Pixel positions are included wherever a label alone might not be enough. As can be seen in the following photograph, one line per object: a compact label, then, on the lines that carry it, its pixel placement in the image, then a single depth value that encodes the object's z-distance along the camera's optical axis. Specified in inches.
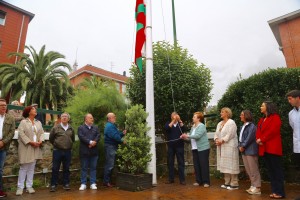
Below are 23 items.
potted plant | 213.0
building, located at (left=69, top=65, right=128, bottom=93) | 1424.7
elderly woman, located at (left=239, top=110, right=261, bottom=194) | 197.9
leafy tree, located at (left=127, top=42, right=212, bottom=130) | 273.7
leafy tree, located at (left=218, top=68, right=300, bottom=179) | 225.9
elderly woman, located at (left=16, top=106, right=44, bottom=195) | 203.2
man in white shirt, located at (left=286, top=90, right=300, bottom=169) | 175.3
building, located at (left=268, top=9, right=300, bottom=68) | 876.6
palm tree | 703.1
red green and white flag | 246.4
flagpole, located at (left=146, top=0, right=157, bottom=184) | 228.9
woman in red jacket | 181.6
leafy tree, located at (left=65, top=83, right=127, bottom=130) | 267.9
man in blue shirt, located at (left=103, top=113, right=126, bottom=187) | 234.7
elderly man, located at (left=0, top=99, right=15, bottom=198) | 188.7
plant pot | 209.3
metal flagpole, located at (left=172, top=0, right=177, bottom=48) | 494.6
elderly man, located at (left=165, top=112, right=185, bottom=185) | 248.7
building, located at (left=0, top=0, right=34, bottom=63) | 911.7
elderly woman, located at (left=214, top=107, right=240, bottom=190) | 214.8
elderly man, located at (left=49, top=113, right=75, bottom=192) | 219.6
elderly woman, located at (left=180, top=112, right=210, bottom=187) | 234.4
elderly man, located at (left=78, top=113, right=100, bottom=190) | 226.7
